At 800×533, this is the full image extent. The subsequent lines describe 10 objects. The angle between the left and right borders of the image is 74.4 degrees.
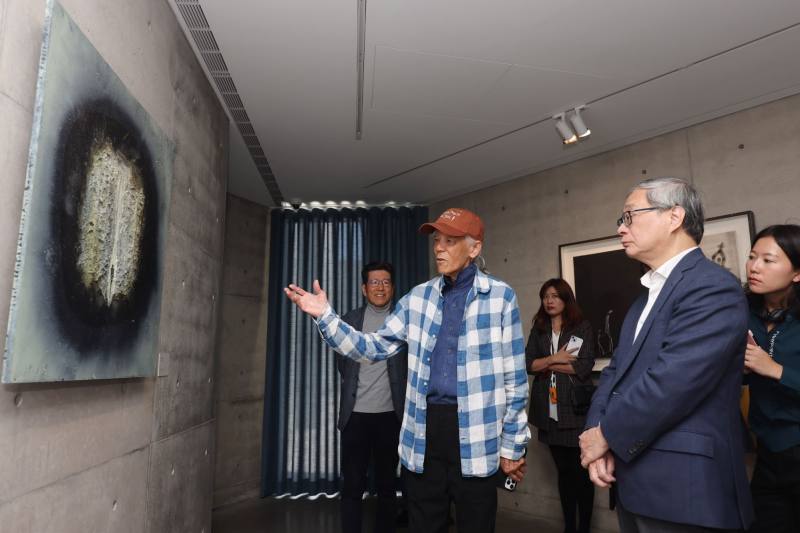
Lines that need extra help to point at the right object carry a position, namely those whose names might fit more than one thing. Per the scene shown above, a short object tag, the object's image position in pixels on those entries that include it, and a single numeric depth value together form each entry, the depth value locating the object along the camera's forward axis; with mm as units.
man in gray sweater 2805
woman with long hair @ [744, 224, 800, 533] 1646
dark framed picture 3053
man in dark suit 1154
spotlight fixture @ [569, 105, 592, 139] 3182
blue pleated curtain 4516
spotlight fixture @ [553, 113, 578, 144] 3244
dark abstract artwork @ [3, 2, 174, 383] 1198
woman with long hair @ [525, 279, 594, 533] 3023
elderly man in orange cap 1631
